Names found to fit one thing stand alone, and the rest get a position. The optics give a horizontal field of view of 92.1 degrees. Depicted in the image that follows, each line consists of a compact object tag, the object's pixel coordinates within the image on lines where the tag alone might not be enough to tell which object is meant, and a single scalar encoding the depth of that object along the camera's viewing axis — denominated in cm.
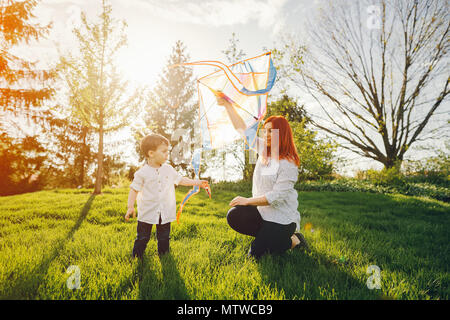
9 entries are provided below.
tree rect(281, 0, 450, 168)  1133
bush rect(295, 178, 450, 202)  983
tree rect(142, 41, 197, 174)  2082
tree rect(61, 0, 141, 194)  913
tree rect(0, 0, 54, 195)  1011
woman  252
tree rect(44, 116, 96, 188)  1942
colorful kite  301
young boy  268
